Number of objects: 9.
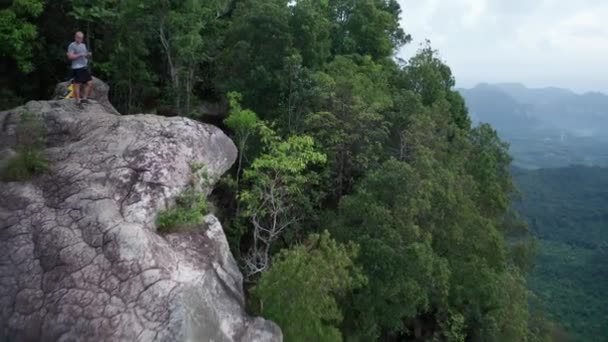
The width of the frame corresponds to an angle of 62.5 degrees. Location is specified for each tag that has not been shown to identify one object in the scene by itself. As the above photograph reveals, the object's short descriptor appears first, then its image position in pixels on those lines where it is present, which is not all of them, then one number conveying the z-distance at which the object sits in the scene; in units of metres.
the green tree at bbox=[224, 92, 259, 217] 15.50
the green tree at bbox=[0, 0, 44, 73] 16.48
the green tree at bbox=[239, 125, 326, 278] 14.28
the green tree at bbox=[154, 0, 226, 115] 17.53
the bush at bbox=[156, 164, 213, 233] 10.91
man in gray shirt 13.89
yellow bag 15.62
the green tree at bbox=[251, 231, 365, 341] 11.41
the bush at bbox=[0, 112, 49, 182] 11.41
